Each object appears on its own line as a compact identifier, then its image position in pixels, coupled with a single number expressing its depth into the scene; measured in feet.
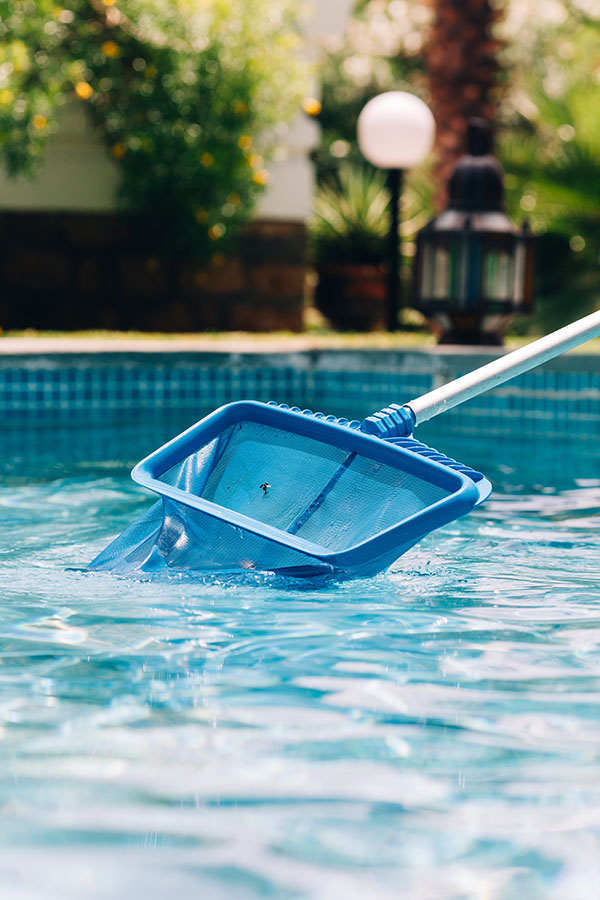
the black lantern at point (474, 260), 46.36
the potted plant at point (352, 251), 70.41
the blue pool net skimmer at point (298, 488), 18.83
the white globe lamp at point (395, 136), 59.41
